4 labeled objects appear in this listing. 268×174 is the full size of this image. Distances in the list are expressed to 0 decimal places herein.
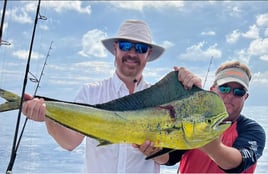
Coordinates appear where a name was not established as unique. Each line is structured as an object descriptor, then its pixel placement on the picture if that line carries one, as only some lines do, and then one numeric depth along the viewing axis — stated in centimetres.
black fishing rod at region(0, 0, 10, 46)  352
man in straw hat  259
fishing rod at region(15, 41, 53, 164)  356
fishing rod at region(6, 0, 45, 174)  289
